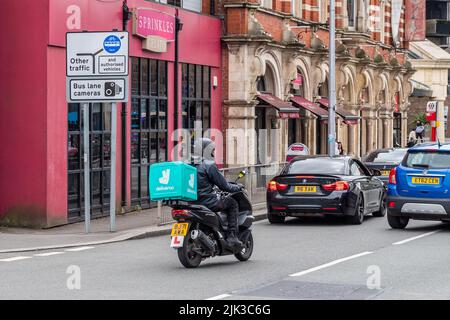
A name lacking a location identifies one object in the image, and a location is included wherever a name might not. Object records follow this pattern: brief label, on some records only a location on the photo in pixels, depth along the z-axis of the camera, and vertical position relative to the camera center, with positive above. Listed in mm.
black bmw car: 22406 -1146
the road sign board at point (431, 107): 49062 +1049
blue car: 20906 -997
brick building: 32375 +1973
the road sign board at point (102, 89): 20719 +779
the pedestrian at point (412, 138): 48734 -344
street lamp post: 34788 +1460
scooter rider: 15023 -720
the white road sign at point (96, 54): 20516 +1407
